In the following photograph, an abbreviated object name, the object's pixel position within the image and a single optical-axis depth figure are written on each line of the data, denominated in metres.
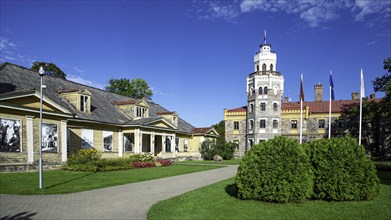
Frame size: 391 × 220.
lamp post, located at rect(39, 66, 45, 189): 12.21
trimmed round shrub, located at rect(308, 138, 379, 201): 9.95
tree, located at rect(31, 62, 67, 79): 45.09
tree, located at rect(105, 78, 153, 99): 53.19
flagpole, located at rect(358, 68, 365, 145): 28.70
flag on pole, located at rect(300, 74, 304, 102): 32.75
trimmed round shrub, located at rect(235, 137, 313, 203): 9.47
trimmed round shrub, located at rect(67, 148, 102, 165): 21.14
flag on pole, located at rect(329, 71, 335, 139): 31.32
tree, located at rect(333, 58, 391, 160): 41.56
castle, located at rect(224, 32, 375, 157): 47.56
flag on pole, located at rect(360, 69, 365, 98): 28.70
